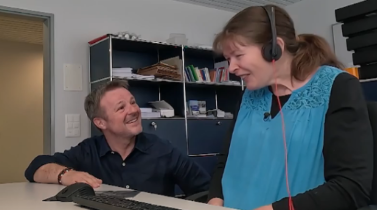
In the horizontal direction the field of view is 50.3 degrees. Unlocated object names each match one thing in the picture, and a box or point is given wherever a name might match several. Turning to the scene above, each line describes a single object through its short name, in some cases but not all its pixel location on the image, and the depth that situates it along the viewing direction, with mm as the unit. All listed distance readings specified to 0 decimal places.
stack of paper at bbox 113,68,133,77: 3339
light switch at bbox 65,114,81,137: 3414
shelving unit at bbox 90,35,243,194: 3424
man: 1823
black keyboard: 897
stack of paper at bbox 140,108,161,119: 3398
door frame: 3340
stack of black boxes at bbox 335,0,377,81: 1954
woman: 1022
